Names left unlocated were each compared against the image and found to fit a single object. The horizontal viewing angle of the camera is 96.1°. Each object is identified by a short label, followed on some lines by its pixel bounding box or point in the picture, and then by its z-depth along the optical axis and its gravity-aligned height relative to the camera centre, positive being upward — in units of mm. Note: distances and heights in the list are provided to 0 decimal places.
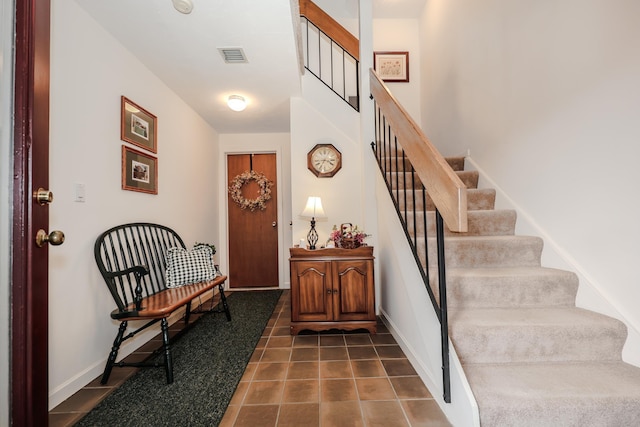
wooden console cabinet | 2477 -619
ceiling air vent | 2328 +1383
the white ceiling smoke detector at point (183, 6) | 1801 +1365
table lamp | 3008 +90
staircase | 1136 -610
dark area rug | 1445 -992
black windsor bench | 1794 -431
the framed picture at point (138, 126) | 2242 +804
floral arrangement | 2582 -181
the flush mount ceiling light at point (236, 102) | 3168 +1303
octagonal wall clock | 3406 +707
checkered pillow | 2500 -425
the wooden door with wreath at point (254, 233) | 4375 -214
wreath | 4332 +441
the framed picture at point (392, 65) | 4250 +2259
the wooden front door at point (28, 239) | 811 -50
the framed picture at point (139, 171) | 2277 +424
